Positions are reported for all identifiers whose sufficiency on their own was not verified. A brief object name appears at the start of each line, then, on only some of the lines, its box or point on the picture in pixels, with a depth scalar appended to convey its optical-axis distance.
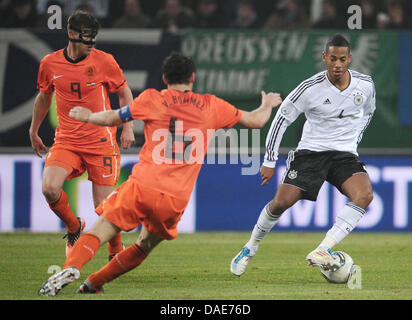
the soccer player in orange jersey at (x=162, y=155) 12.94
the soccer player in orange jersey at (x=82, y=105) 16.56
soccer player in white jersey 16.09
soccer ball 15.31
